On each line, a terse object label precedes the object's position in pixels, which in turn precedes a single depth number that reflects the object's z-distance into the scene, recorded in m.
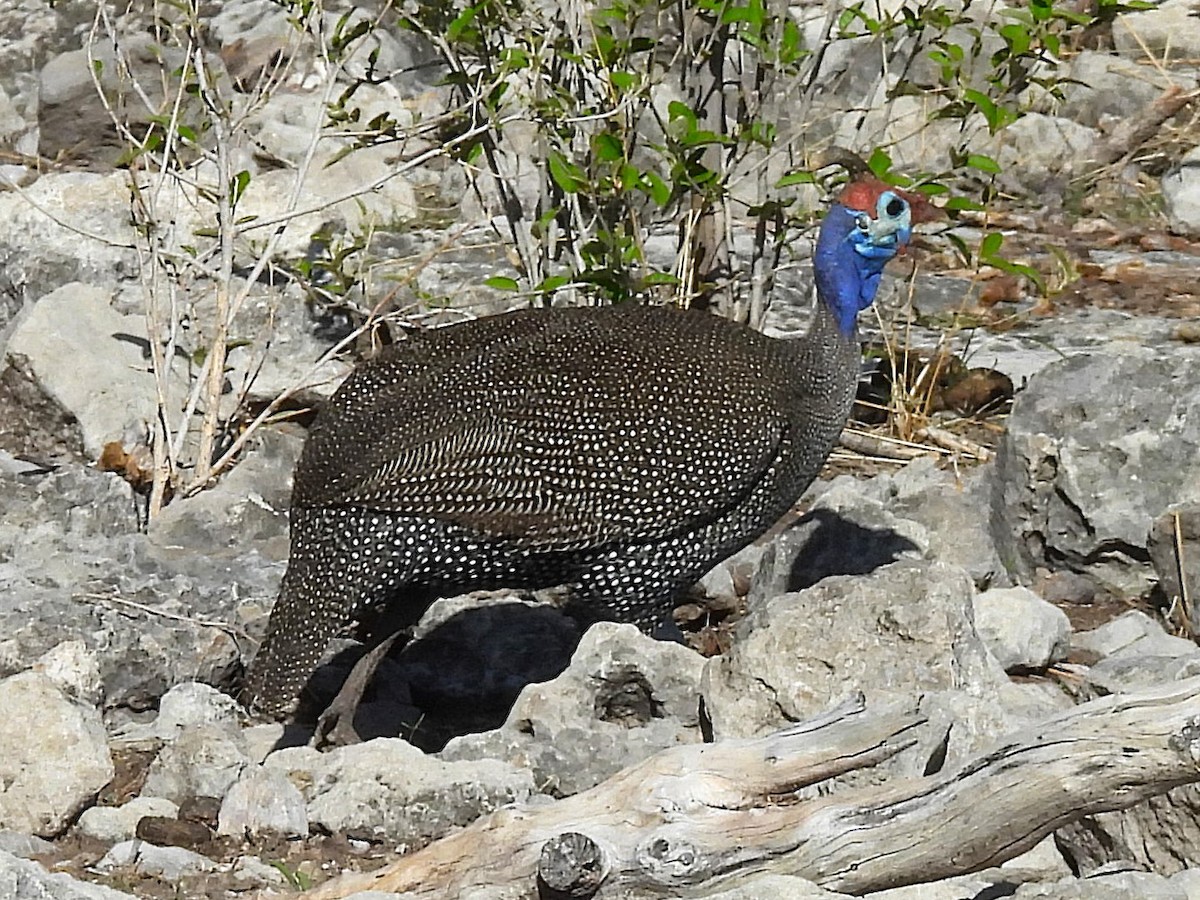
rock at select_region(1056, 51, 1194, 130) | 19.59
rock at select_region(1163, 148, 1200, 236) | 17.95
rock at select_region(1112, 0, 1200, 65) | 20.48
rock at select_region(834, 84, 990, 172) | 18.12
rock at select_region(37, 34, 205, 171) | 18.53
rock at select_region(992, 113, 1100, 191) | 18.75
